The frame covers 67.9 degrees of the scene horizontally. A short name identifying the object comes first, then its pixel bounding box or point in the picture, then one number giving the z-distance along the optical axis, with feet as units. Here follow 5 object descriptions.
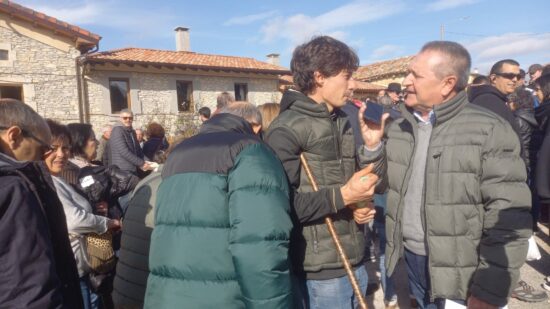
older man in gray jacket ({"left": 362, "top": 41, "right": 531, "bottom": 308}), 6.40
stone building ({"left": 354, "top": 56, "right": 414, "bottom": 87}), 87.45
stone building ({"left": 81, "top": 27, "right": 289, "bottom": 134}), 57.26
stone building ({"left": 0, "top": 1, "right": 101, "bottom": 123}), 51.21
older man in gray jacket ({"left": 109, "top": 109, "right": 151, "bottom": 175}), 20.88
